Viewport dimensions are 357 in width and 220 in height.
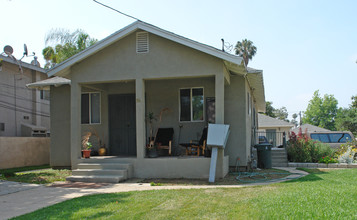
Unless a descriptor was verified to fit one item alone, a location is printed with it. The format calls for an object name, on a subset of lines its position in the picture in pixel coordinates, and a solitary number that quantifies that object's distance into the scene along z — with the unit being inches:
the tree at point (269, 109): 2369.6
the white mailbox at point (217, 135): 394.0
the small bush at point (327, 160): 565.6
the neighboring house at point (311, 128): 1403.4
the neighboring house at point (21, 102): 751.1
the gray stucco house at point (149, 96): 419.5
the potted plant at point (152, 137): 442.9
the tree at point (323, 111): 2588.6
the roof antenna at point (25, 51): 717.6
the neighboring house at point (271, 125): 1243.8
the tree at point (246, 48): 1629.4
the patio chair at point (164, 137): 488.7
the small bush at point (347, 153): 562.3
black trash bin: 541.6
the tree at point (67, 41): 1018.7
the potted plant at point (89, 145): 477.4
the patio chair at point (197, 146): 457.8
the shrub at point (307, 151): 588.7
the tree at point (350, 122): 1642.5
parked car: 711.1
